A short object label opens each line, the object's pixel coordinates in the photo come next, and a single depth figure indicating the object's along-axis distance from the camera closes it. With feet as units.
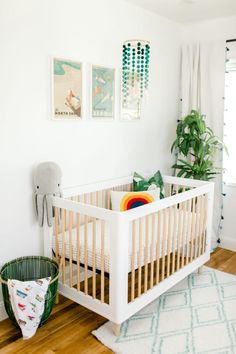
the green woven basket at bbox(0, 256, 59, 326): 7.82
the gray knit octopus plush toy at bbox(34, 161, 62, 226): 8.34
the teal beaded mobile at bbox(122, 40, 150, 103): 10.03
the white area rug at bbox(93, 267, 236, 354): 7.47
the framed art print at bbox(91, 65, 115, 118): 9.89
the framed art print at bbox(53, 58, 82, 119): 8.81
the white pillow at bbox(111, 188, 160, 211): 9.79
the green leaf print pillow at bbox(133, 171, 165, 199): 10.91
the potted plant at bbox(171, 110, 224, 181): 11.91
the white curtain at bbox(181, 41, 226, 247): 12.36
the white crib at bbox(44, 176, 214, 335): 7.50
